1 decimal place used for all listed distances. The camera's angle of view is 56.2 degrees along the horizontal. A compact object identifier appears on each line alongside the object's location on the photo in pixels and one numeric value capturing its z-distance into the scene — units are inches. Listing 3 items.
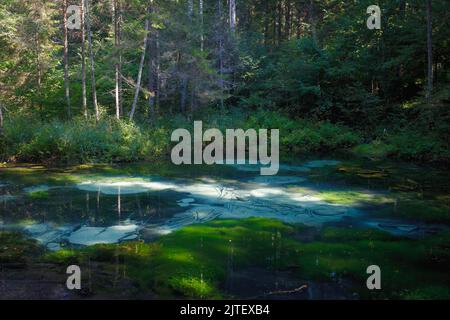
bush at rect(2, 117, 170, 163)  714.8
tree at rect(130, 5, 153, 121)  834.8
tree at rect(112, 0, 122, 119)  805.9
